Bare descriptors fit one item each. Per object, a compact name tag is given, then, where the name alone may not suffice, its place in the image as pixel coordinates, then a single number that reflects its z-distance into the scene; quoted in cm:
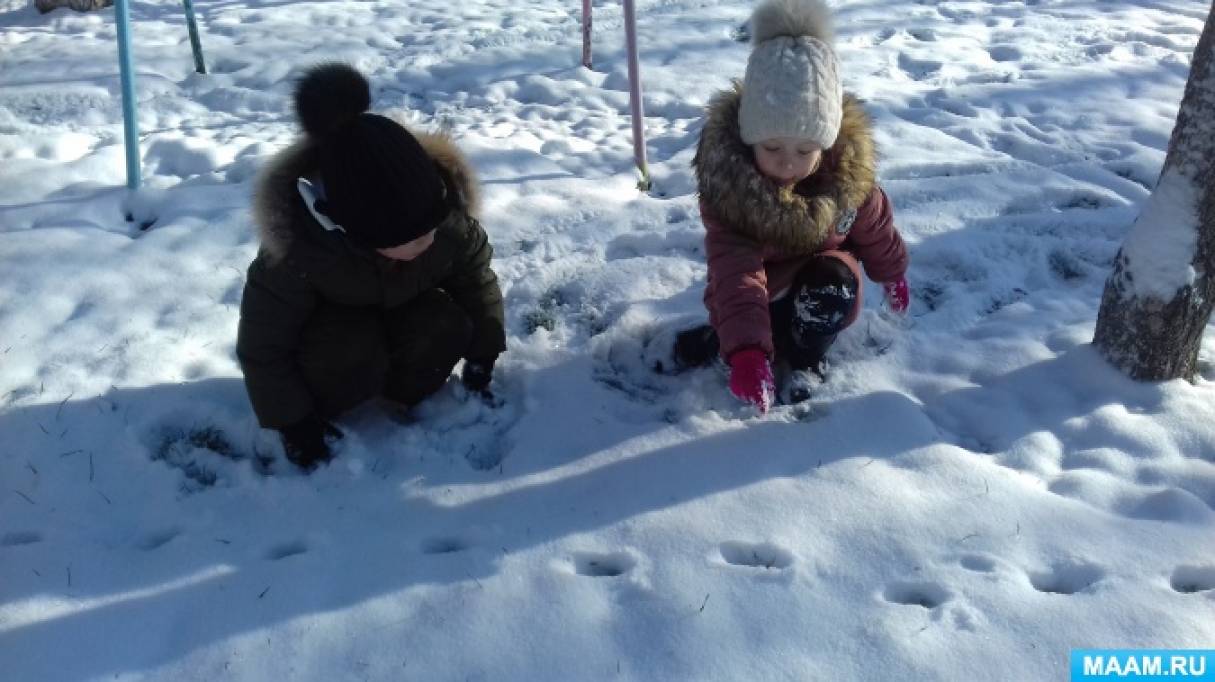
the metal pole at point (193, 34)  539
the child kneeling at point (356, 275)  204
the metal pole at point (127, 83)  383
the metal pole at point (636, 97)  399
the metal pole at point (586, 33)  544
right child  232
